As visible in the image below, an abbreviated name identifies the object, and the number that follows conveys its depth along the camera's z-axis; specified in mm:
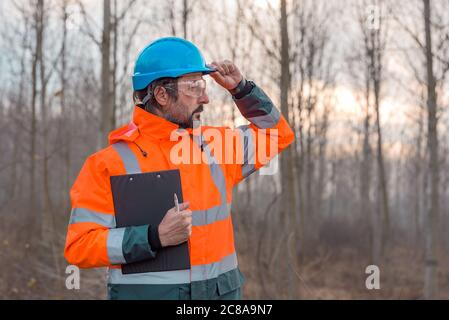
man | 2133
